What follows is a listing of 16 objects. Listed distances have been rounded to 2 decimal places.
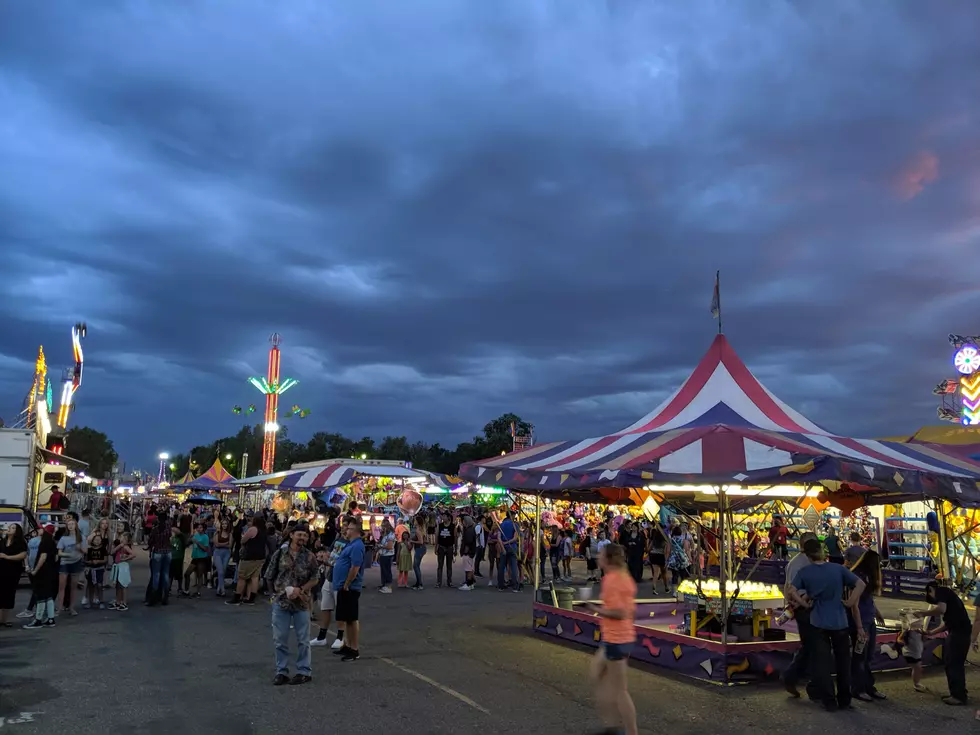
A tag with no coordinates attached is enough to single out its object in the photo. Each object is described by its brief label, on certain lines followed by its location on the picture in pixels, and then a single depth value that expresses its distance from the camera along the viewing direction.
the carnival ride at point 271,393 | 53.69
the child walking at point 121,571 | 12.34
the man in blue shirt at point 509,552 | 16.91
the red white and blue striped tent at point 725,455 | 7.02
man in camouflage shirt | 7.19
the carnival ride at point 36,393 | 31.45
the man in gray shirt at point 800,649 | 7.09
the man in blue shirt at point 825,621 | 6.90
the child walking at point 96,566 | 11.95
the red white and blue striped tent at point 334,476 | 17.52
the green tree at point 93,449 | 92.44
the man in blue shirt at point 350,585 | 8.40
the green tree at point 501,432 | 93.12
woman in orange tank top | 5.54
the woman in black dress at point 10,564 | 10.12
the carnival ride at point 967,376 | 29.73
